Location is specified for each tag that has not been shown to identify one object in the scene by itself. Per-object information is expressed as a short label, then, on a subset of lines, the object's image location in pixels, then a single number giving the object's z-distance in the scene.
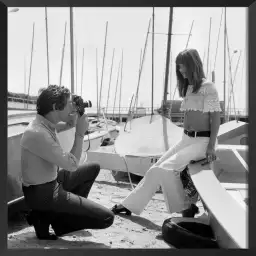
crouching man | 2.04
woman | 2.61
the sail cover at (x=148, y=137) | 4.69
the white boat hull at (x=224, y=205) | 1.63
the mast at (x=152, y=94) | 5.06
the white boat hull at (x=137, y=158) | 4.51
